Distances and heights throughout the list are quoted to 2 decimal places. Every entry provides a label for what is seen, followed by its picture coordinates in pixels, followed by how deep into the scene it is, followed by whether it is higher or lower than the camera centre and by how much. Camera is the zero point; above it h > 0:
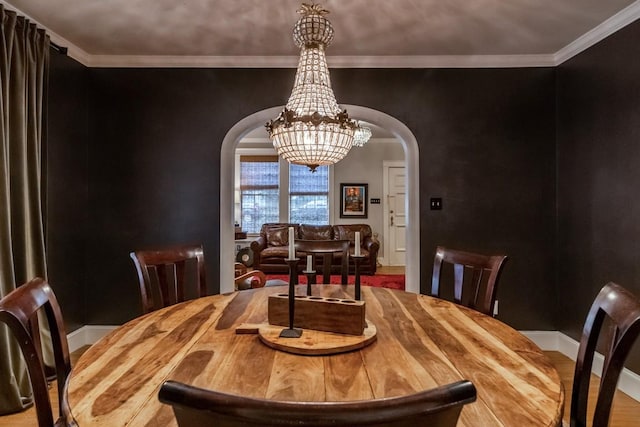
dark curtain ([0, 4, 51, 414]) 2.29 +0.25
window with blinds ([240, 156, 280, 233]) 8.06 +0.41
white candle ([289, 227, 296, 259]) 1.34 -0.12
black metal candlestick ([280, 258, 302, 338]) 1.31 -0.30
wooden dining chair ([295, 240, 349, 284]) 2.31 -0.23
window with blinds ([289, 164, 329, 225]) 7.96 +0.32
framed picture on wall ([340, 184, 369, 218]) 7.88 +0.23
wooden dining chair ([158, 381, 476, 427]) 0.45 -0.23
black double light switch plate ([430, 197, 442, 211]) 3.38 +0.07
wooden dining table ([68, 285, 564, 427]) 0.85 -0.43
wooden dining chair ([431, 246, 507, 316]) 1.84 -0.30
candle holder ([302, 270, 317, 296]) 1.48 -0.24
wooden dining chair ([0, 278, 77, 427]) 0.95 -0.34
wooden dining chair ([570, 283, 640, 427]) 0.93 -0.36
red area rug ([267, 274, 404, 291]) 5.98 -1.12
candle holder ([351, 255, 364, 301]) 1.60 -0.26
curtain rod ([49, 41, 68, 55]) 2.83 +1.23
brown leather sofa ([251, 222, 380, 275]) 6.70 -0.55
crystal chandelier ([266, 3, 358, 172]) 1.74 +0.44
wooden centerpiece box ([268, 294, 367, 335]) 1.32 -0.36
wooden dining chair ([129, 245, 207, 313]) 1.87 -0.29
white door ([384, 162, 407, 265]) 7.87 -0.07
